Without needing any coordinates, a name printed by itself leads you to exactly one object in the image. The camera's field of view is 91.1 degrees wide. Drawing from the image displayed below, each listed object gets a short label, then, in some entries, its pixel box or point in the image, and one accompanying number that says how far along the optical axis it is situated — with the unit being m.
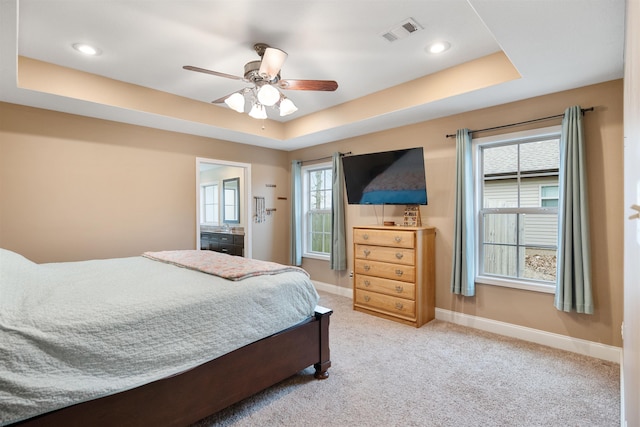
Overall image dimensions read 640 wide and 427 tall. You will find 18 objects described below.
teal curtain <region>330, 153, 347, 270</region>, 4.54
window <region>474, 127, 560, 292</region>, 2.99
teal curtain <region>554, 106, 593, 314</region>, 2.59
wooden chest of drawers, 3.37
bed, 1.30
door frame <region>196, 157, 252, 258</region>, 4.92
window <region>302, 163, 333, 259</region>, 5.04
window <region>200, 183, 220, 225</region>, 6.86
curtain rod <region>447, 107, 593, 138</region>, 2.67
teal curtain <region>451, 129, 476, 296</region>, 3.27
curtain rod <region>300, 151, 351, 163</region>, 4.56
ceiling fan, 2.29
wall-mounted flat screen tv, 3.51
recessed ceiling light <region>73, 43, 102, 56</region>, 2.56
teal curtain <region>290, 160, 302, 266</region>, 5.15
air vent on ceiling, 2.26
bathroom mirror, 6.20
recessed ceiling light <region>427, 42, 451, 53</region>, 2.55
